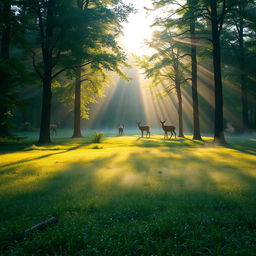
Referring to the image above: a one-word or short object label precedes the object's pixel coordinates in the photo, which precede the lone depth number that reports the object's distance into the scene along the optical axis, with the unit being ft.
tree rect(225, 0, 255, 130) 84.55
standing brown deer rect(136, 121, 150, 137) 79.36
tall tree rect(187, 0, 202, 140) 65.21
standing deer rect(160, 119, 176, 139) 70.90
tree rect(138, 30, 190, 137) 77.66
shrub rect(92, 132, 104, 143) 58.08
